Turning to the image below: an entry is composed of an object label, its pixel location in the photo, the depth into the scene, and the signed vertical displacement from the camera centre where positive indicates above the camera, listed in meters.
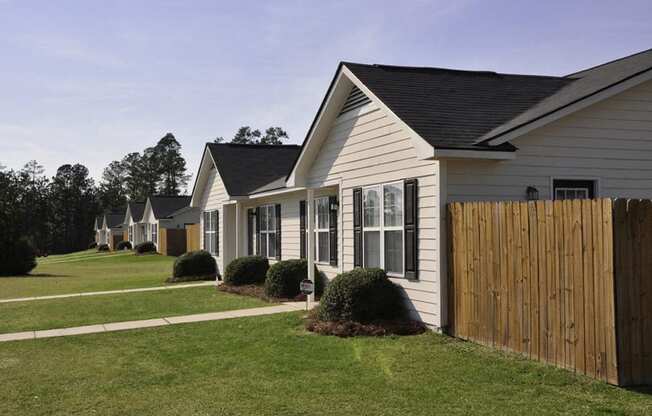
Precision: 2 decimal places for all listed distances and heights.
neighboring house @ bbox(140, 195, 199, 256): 49.69 +0.90
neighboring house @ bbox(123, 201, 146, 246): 63.19 +0.76
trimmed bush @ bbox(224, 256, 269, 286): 19.61 -1.29
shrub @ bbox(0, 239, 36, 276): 31.69 -1.27
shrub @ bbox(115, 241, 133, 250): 65.88 -1.37
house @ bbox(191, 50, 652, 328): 10.08 +1.32
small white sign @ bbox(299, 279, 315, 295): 13.08 -1.19
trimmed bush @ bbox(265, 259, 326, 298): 16.39 -1.28
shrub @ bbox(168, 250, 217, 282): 24.41 -1.42
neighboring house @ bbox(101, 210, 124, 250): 74.22 +0.35
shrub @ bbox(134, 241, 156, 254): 52.38 -1.36
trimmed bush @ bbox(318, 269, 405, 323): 11.02 -1.24
